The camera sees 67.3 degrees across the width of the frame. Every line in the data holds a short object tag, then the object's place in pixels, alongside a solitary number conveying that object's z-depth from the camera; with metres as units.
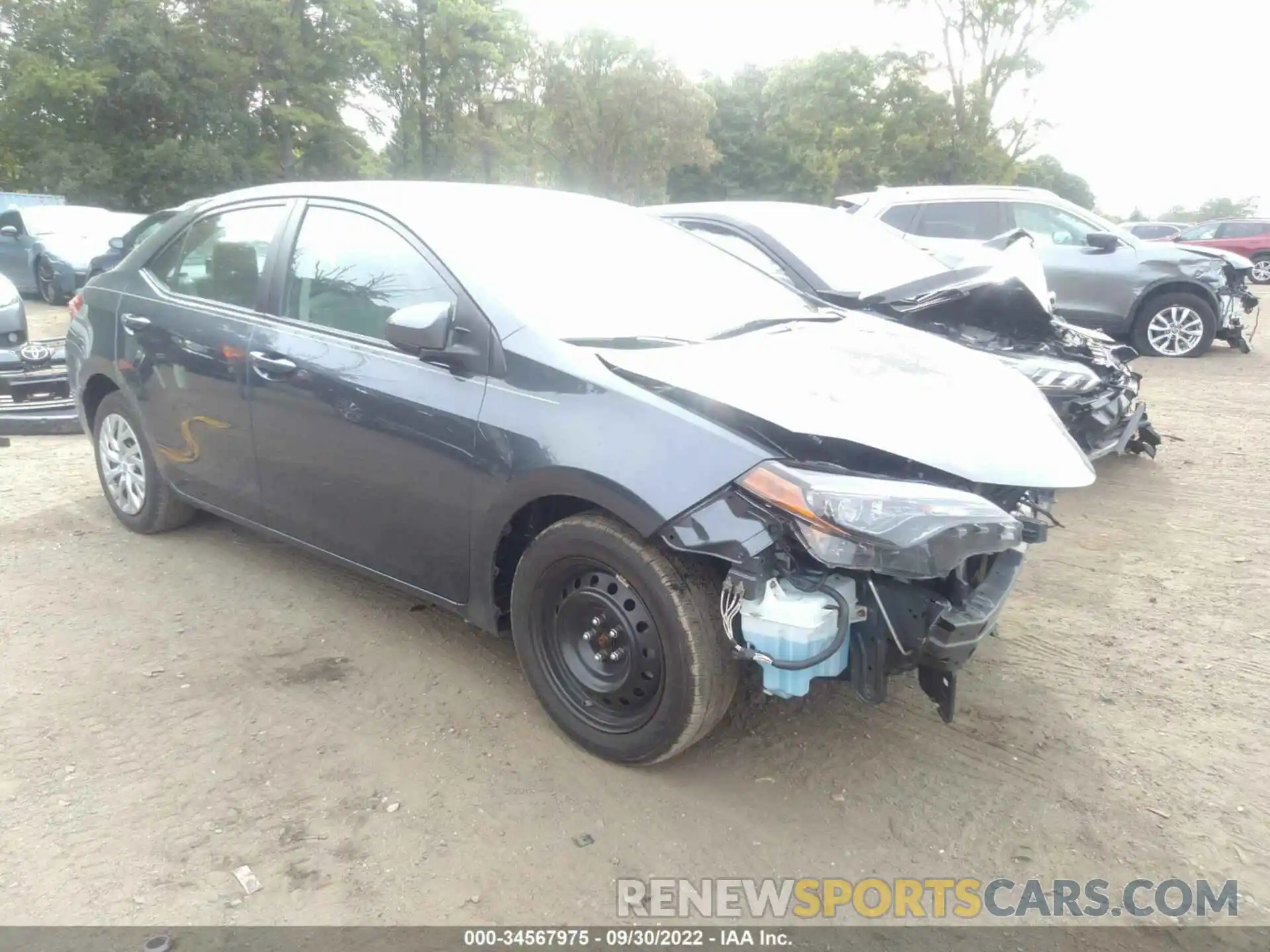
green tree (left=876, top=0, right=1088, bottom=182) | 34.09
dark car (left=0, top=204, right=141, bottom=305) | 14.23
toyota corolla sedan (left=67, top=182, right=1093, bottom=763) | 2.52
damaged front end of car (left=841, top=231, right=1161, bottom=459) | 5.14
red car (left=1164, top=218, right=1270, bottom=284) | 25.19
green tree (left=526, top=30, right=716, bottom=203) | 36.28
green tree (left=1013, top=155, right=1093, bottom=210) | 54.84
